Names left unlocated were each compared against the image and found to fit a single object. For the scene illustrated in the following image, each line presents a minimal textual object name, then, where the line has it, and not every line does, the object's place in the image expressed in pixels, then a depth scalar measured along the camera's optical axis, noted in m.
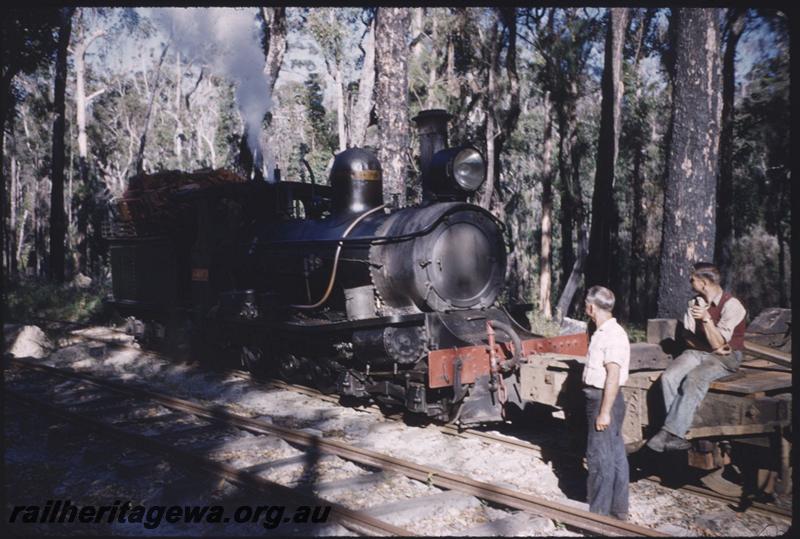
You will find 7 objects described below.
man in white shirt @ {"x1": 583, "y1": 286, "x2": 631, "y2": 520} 4.70
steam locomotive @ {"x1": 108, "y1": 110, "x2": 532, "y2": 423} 6.98
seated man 4.98
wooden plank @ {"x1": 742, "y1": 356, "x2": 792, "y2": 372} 5.52
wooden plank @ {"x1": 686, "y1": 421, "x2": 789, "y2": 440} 4.66
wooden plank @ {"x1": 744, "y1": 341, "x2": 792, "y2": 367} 5.41
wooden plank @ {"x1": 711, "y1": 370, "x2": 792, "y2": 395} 4.79
